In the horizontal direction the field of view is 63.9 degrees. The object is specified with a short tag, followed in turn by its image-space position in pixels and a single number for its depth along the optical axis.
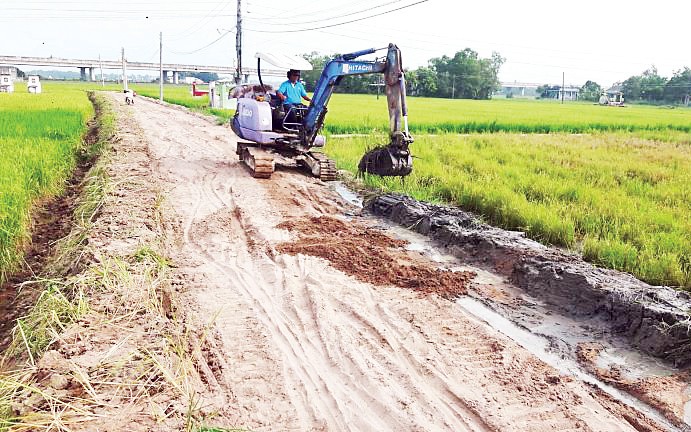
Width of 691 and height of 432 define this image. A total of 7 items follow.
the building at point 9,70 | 81.90
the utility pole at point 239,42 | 28.04
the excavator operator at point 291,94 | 10.58
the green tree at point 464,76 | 72.69
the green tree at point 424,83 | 67.88
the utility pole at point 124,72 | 43.69
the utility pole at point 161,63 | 38.86
